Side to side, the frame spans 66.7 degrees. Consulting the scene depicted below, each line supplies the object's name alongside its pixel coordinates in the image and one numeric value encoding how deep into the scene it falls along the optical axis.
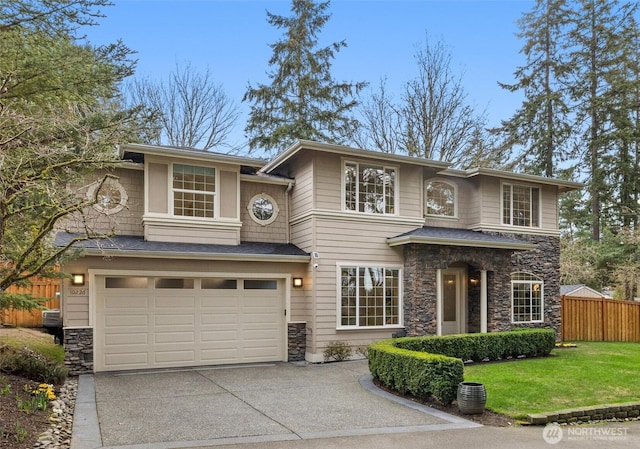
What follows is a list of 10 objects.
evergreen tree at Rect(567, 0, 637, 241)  23.11
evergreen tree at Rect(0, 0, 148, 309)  5.95
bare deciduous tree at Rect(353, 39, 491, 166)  20.78
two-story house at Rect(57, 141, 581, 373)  10.52
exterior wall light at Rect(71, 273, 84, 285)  9.93
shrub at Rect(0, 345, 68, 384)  8.20
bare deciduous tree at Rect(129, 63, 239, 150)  22.08
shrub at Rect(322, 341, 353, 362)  11.67
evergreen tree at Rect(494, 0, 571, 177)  24.14
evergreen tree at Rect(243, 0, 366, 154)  22.22
